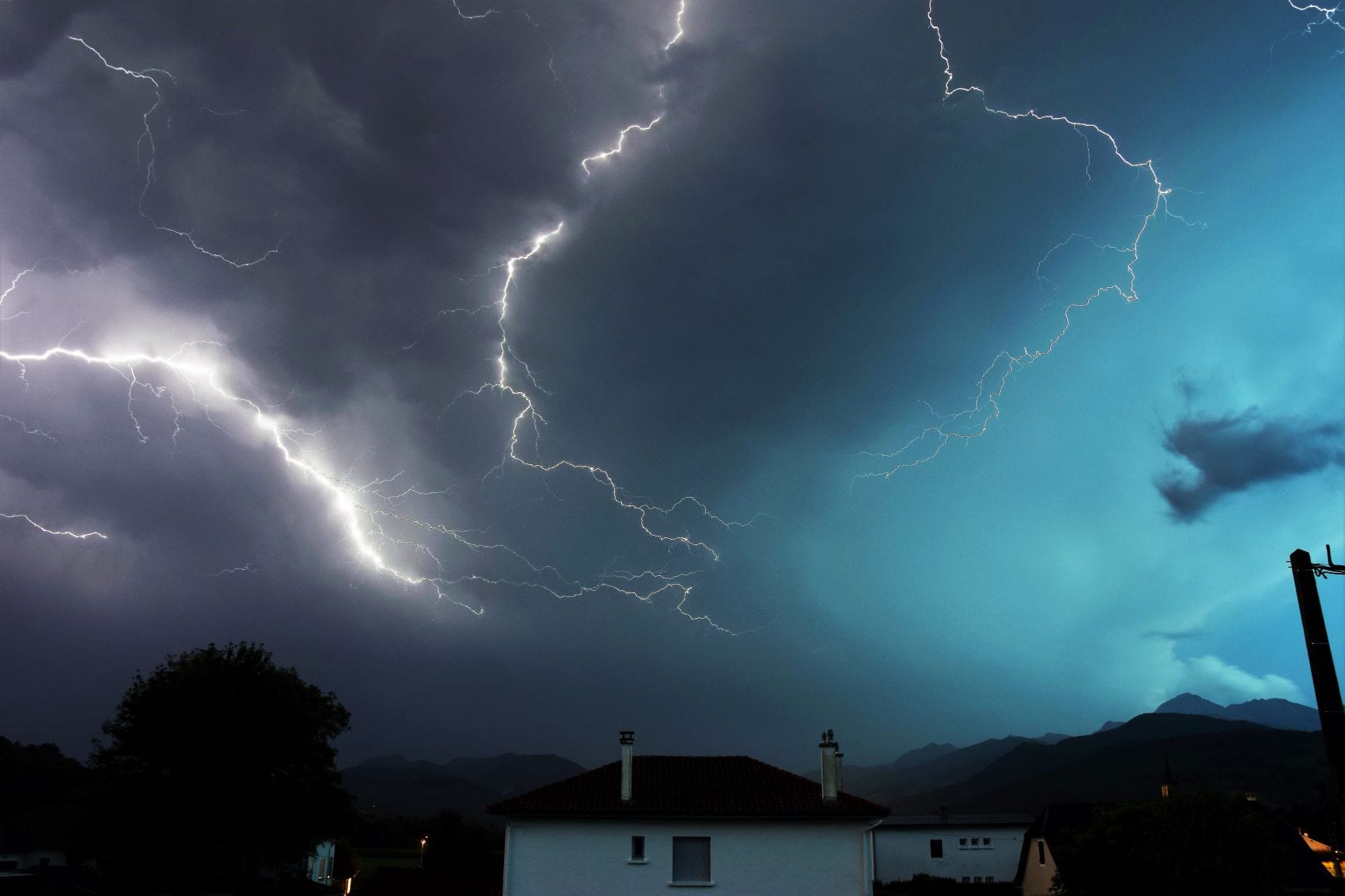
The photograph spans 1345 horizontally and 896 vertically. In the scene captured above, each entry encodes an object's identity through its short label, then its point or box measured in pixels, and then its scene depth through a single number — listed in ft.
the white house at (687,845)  71.82
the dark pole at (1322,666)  40.19
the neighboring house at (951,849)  149.89
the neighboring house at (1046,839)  124.06
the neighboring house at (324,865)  169.54
